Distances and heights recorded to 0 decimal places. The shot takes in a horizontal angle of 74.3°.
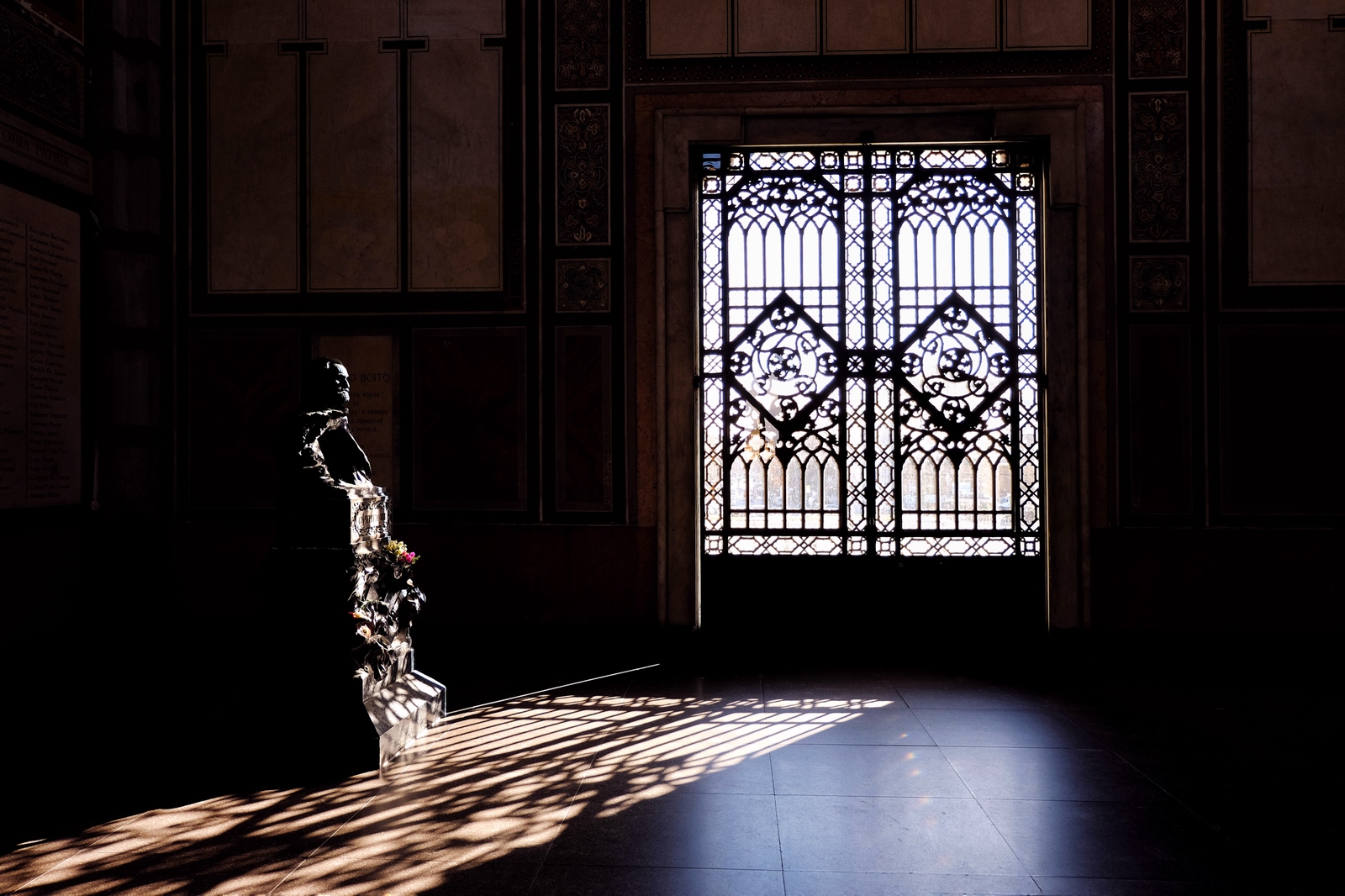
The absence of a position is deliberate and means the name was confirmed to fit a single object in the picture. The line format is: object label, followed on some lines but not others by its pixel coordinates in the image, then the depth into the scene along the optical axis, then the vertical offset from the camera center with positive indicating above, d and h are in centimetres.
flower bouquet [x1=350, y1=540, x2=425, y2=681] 350 -59
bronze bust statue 355 -5
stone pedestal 344 -48
